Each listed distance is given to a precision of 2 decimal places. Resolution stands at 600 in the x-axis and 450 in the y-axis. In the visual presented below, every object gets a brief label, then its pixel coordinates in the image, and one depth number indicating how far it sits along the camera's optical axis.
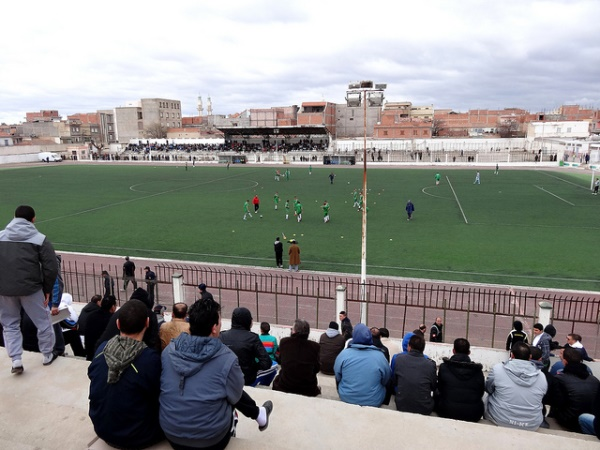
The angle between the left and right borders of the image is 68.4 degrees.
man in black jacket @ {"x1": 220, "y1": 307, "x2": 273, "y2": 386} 5.29
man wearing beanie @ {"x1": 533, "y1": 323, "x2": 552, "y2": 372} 8.14
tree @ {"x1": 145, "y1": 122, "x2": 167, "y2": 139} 124.62
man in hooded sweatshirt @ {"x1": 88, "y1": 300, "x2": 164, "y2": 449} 3.33
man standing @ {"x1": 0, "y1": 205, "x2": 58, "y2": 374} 4.87
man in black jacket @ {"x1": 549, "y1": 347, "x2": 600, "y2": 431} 5.28
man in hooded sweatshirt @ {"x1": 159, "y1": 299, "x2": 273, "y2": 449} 3.29
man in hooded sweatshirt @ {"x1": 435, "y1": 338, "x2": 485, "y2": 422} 5.21
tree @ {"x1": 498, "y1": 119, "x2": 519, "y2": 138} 105.31
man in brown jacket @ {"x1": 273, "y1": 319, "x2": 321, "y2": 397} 5.61
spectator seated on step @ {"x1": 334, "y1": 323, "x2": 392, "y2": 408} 5.29
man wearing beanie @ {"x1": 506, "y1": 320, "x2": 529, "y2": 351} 8.75
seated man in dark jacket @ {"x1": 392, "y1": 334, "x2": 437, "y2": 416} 5.21
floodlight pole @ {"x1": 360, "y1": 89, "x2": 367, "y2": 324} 11.81
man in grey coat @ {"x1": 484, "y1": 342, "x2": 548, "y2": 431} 5.03
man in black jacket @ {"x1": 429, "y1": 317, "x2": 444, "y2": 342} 9.95
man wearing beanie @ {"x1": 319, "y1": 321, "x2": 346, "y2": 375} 7.51
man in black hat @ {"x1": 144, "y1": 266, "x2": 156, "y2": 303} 12.02
